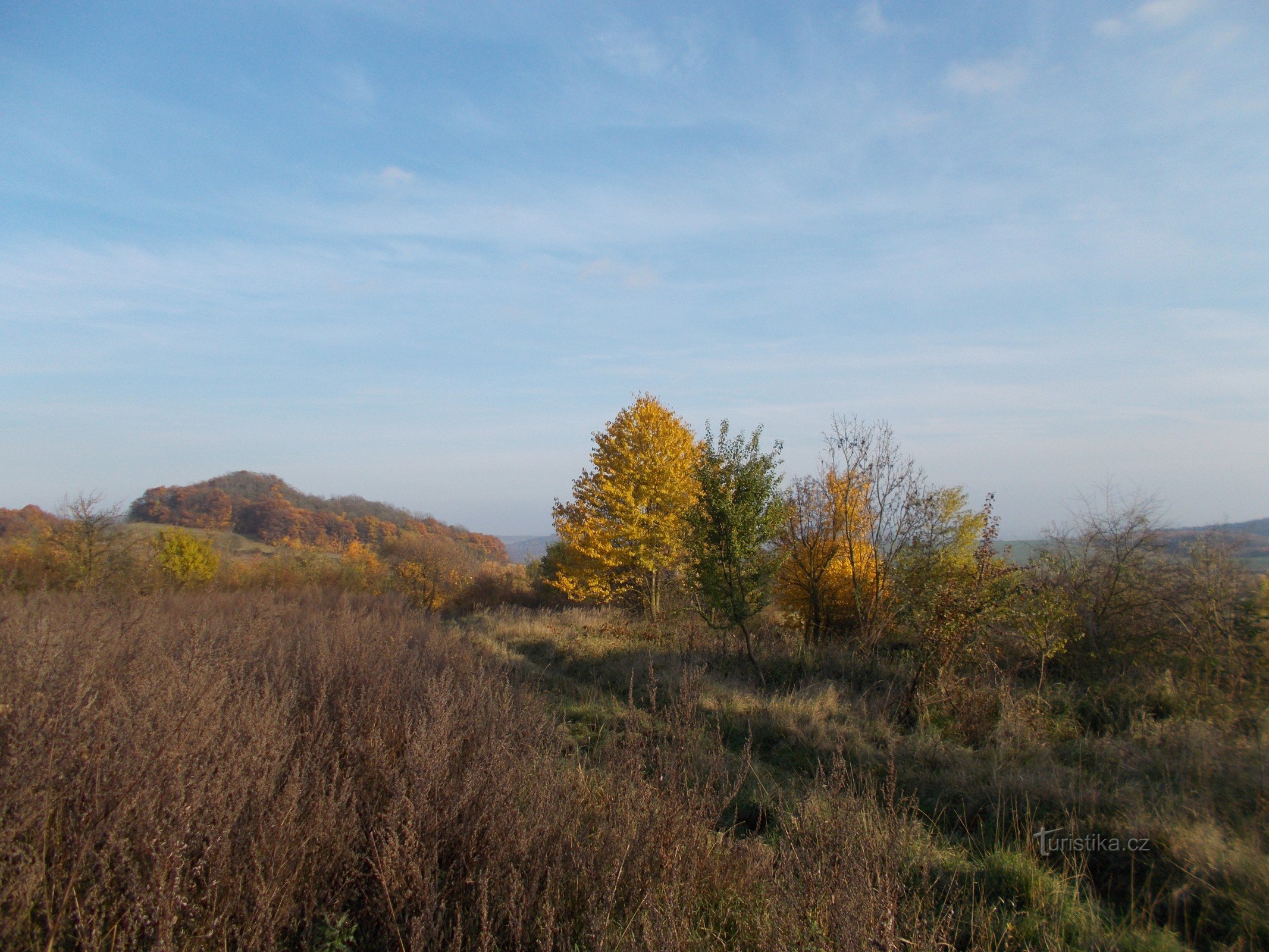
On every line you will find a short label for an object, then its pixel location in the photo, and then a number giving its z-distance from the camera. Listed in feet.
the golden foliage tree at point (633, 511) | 78.95
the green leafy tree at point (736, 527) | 43.83
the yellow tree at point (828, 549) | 48.88
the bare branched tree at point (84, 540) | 74.02
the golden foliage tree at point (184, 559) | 94.17
